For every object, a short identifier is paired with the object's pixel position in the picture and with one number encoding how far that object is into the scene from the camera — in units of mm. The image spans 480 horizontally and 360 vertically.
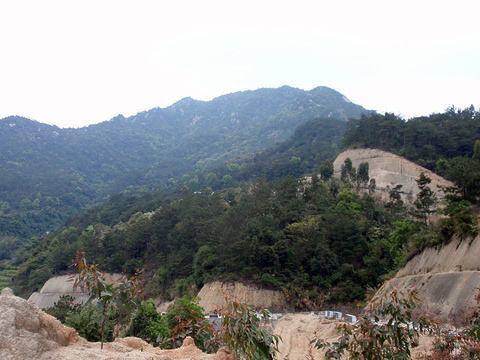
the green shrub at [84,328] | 16625
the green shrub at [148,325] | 24422
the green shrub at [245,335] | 6453
